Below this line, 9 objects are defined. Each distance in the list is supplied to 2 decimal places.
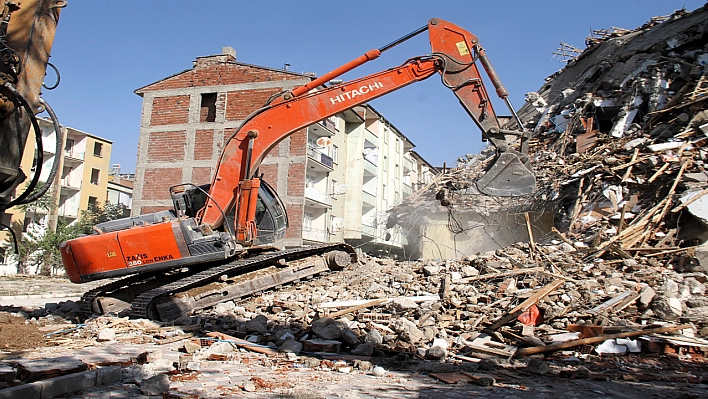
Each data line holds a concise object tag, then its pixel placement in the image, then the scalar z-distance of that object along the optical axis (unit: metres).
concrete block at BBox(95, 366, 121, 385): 4.44
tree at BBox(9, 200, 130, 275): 33.75
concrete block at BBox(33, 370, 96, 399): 3.86
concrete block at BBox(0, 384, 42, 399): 3.45
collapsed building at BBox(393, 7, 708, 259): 10.80
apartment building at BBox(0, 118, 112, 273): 38.38
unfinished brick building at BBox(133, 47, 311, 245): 28.45
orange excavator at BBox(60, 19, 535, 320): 8.41
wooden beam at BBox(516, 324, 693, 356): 6.33
